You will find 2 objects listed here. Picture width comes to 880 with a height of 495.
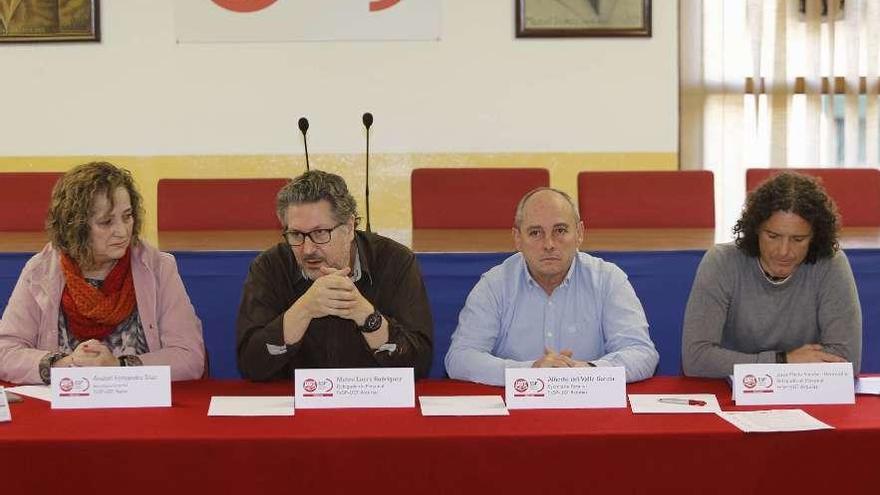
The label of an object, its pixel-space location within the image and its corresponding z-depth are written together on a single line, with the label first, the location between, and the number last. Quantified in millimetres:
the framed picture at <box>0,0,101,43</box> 5980
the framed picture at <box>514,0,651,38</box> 5961
